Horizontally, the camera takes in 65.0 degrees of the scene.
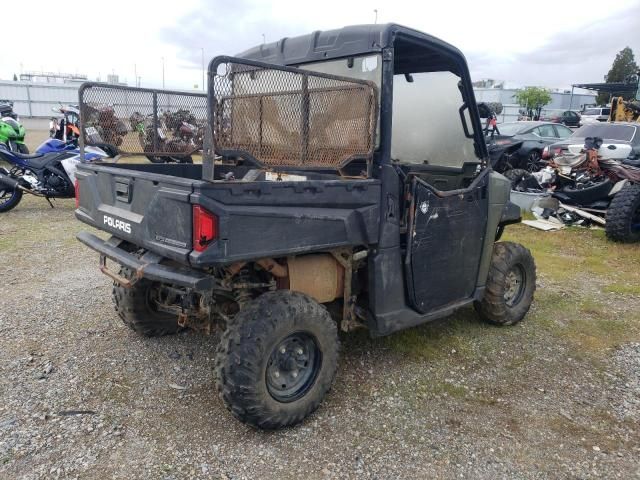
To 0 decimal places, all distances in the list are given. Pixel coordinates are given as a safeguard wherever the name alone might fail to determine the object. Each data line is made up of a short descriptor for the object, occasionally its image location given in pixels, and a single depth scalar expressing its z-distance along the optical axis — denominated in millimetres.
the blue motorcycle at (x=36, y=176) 8141
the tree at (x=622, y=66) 52750
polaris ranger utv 2553
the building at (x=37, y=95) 28266
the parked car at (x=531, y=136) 12758
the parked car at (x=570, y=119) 27645
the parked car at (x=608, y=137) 10109
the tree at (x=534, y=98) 39219
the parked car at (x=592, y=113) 26662
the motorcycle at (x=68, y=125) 10312
